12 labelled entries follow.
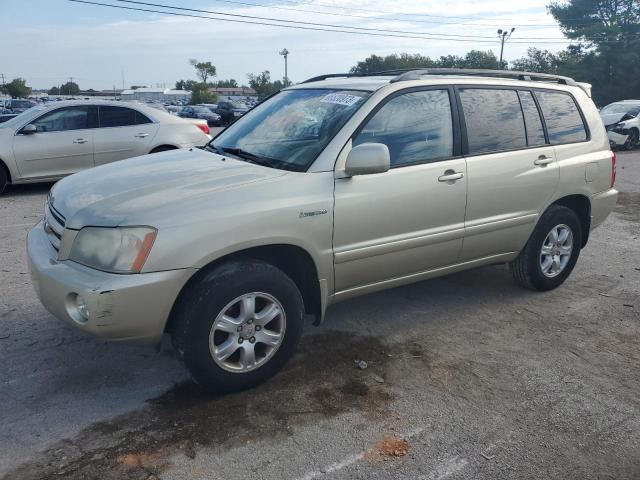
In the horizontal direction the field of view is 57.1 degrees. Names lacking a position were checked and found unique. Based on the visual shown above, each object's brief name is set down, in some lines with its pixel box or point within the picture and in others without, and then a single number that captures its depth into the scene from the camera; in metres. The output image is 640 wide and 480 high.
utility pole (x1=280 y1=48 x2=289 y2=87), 62.28
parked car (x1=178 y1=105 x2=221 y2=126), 33.28
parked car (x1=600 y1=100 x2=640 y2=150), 17.70
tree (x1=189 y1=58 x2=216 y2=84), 103.00
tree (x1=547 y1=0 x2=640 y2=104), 41.88
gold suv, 3.09
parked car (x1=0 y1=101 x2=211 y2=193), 9.05
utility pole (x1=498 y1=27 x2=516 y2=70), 53.82
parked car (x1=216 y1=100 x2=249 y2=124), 35.09
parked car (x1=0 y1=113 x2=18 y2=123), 13.97
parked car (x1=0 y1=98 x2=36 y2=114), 30.85
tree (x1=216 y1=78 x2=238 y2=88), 137.50
